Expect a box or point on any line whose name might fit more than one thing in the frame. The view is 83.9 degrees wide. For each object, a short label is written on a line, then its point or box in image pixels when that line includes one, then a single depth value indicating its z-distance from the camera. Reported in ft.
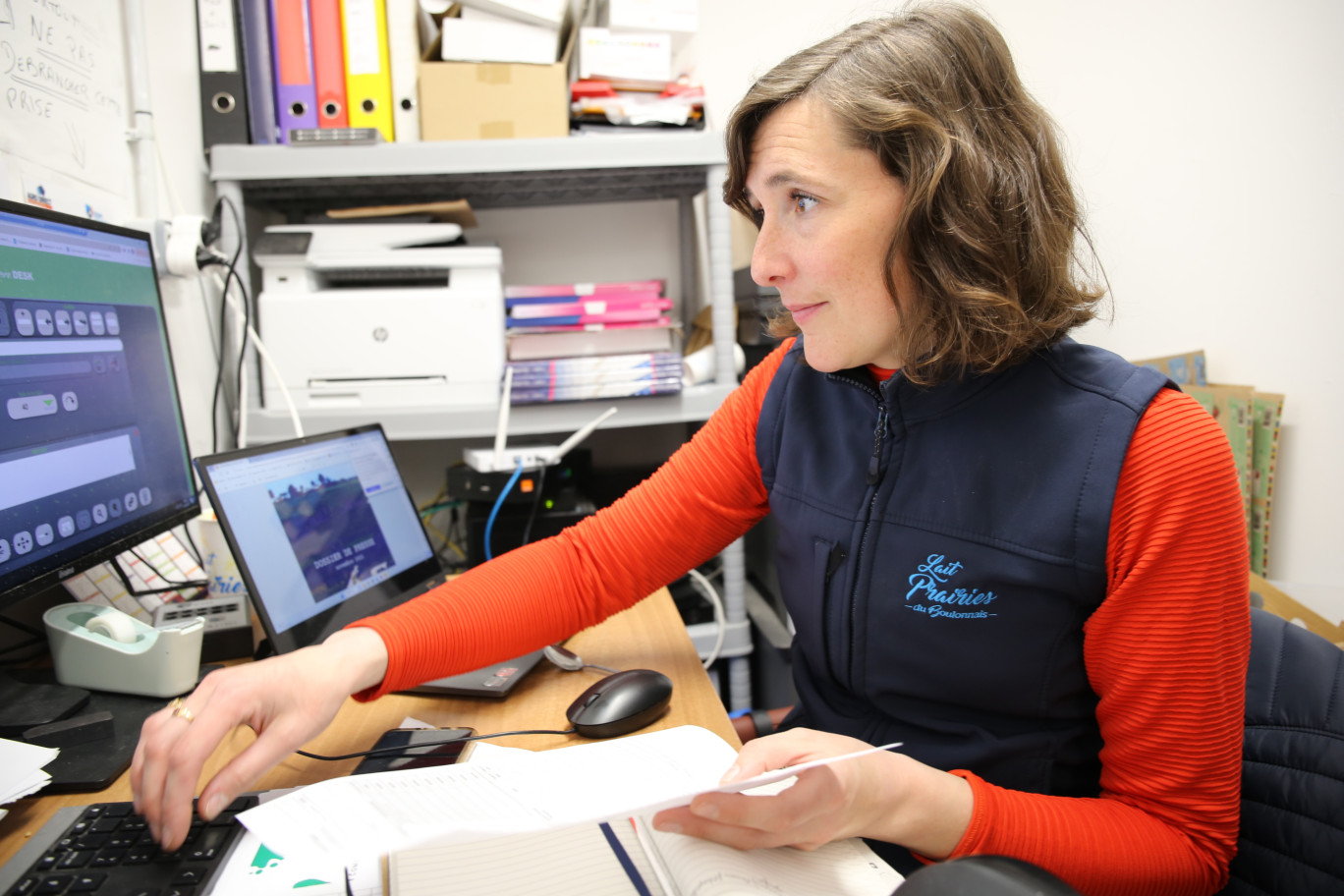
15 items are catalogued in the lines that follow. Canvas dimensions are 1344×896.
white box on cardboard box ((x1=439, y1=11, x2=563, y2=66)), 4.41
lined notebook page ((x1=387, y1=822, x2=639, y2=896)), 1.51
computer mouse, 2.18
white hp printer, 4.19
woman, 1.88
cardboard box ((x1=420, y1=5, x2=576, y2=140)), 4.38
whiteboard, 2.80
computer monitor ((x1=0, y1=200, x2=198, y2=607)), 2.01
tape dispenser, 2.33
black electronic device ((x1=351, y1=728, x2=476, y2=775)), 2.02
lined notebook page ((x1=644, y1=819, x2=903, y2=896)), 1.39
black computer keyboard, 1.47
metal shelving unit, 4.15
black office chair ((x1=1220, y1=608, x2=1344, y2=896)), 1.80
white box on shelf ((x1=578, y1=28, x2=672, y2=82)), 4.59
